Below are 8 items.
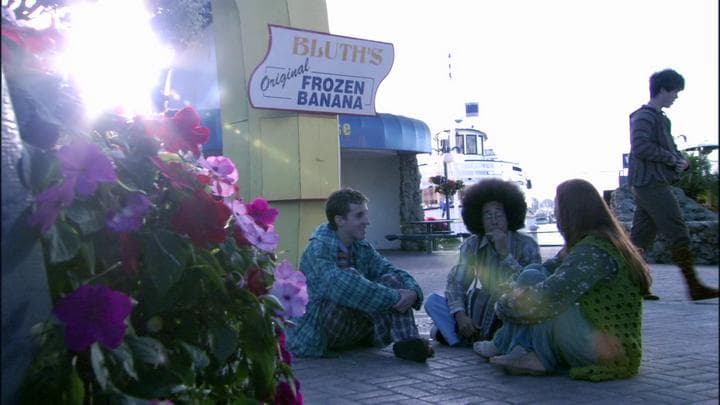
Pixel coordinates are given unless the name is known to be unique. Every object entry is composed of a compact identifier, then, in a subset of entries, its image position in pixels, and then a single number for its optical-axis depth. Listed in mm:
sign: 7059
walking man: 6152
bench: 18781
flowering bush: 1341
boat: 29031
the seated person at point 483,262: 5414
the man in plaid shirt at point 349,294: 5207
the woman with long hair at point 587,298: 4223
